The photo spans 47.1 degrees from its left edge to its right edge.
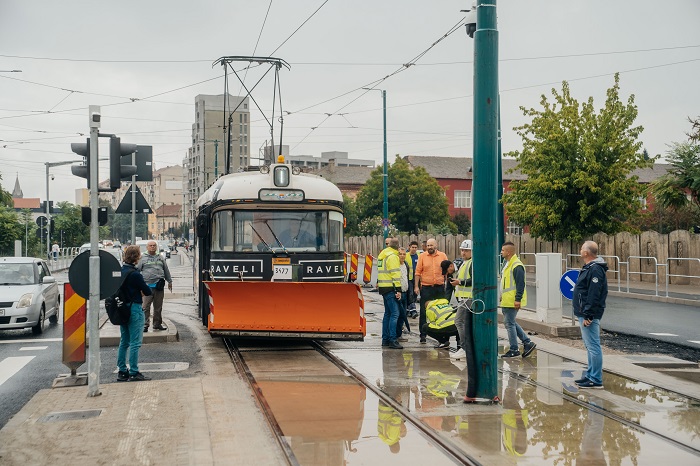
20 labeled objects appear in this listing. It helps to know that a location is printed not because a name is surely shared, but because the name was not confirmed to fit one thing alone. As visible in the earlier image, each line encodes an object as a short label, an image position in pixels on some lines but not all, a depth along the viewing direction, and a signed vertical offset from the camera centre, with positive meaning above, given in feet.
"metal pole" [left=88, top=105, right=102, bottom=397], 30.66 -1.68
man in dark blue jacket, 32.07 -2.55
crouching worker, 43.21 -3.94
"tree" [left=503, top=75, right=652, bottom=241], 111.24 +11.37
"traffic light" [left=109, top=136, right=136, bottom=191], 32.42 +3.58
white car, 50.65 -2.79
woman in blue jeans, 34.12 -3.29
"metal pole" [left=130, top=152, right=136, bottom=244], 54.60 +3.95
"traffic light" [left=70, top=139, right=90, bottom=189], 32.50 +3.63
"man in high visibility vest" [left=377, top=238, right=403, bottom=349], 44.27 -2.32
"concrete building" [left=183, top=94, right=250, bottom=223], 338.95 +53.39
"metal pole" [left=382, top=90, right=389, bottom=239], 138.36 +9.06
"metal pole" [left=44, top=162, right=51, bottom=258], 131.13 +6.10
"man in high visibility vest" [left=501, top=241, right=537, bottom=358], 39.32 -2.35
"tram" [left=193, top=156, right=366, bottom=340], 41.86 -0.52
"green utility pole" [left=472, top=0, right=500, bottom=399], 28.96 +1.83
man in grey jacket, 47.73 -1.41
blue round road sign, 44.04 -1.89
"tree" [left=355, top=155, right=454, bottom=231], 240.73 +14.92
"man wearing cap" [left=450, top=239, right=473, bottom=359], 35.68 -1.60
